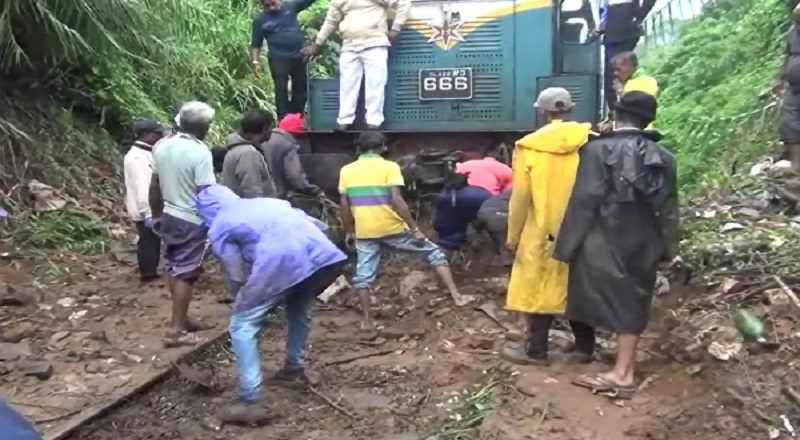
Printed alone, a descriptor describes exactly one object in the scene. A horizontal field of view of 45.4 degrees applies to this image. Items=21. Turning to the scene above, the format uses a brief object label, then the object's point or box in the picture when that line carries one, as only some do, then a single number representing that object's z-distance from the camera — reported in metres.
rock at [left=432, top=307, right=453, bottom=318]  7.02
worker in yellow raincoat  5.40
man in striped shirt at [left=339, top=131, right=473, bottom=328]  6.83
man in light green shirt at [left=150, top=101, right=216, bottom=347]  6.23
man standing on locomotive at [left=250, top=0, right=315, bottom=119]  9.65
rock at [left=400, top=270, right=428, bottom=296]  7.76
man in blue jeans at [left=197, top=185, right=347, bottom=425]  4.93
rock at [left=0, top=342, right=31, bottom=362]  6.03
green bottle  5.02
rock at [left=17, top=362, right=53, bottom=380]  5.73
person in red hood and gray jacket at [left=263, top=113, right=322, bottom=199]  8.05
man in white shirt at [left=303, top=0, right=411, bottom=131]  8.67
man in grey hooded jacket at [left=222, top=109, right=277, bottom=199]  6.44
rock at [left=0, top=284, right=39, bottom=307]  7.15
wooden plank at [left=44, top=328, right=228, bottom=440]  4.86
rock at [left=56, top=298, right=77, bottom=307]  7.34
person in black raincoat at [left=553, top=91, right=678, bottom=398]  4.94
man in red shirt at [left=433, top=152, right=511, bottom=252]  7.53
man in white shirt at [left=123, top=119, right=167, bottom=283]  7.77
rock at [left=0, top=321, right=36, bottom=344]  6.42
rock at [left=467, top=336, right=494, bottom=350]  6.16
